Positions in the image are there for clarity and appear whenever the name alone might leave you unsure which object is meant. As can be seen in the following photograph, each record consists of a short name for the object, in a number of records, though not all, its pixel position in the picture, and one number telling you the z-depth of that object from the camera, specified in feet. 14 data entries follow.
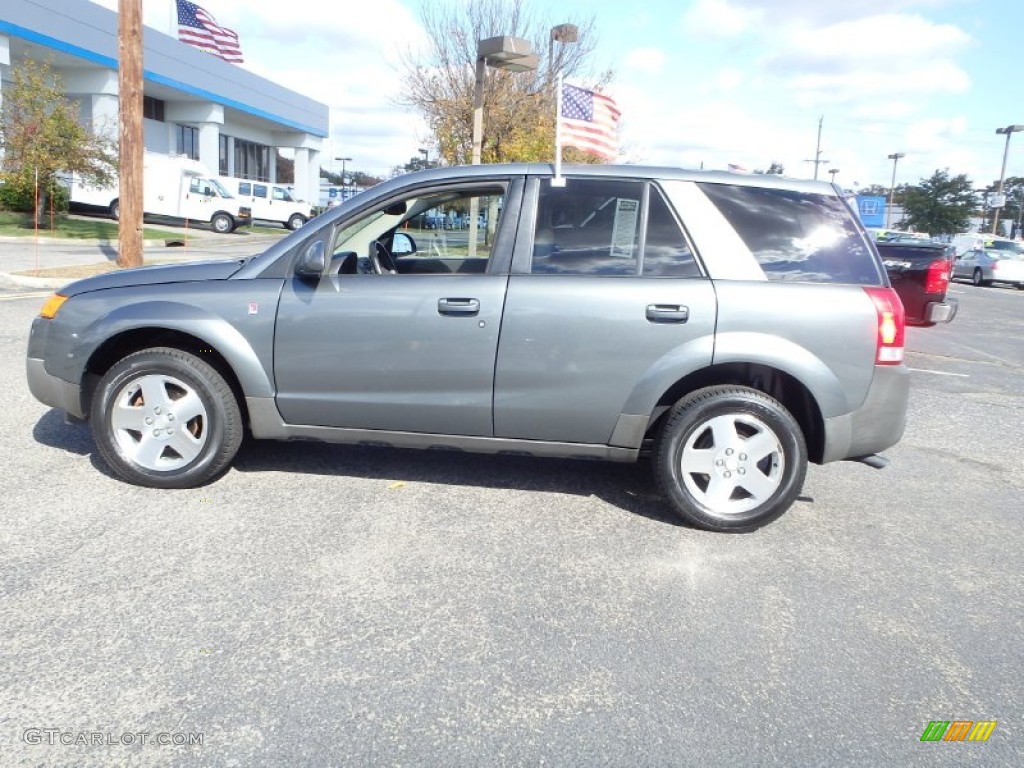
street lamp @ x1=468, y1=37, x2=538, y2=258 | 37.55
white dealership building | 88.58
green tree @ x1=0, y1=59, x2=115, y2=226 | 73.31
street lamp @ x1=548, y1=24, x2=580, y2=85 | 43.70
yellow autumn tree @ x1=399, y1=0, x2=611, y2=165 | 59.67
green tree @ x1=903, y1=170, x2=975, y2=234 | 179.42
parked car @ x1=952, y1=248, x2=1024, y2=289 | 90.43
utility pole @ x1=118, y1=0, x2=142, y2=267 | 43.27
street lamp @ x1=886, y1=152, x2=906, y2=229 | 238.17
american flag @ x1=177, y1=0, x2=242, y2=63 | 108.88
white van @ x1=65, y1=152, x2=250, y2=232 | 93.30
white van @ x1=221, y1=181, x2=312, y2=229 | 105.60
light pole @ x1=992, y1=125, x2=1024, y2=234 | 157.32
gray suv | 12.46
